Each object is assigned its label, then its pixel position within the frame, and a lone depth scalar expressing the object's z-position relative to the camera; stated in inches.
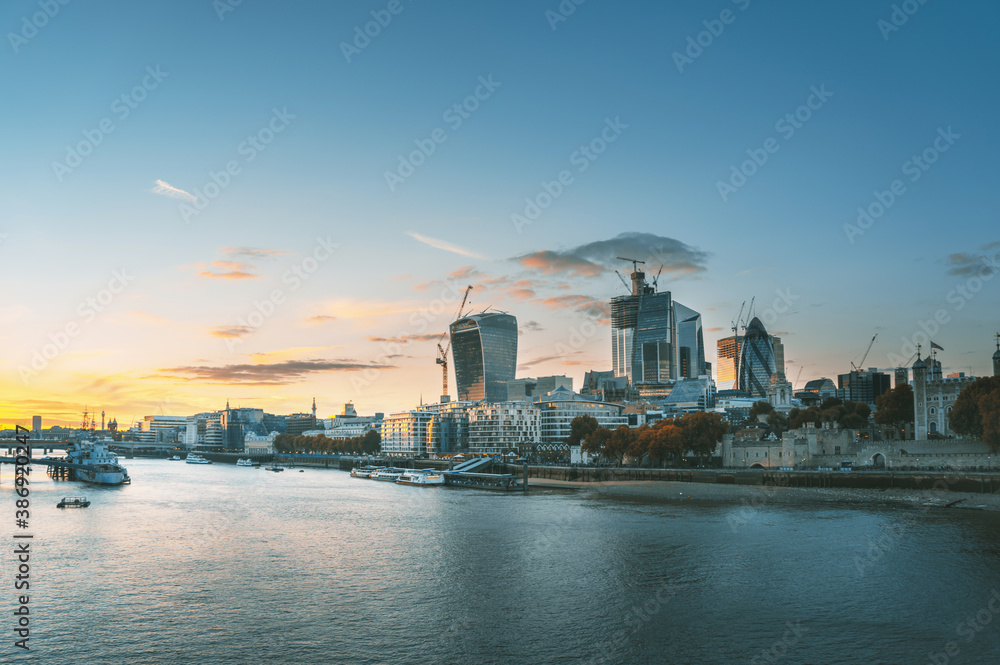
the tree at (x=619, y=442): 6038.4
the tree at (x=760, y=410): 7240.2
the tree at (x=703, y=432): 5674.2
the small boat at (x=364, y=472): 7172.2
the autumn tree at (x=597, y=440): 6264.8
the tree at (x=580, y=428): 7322.8
